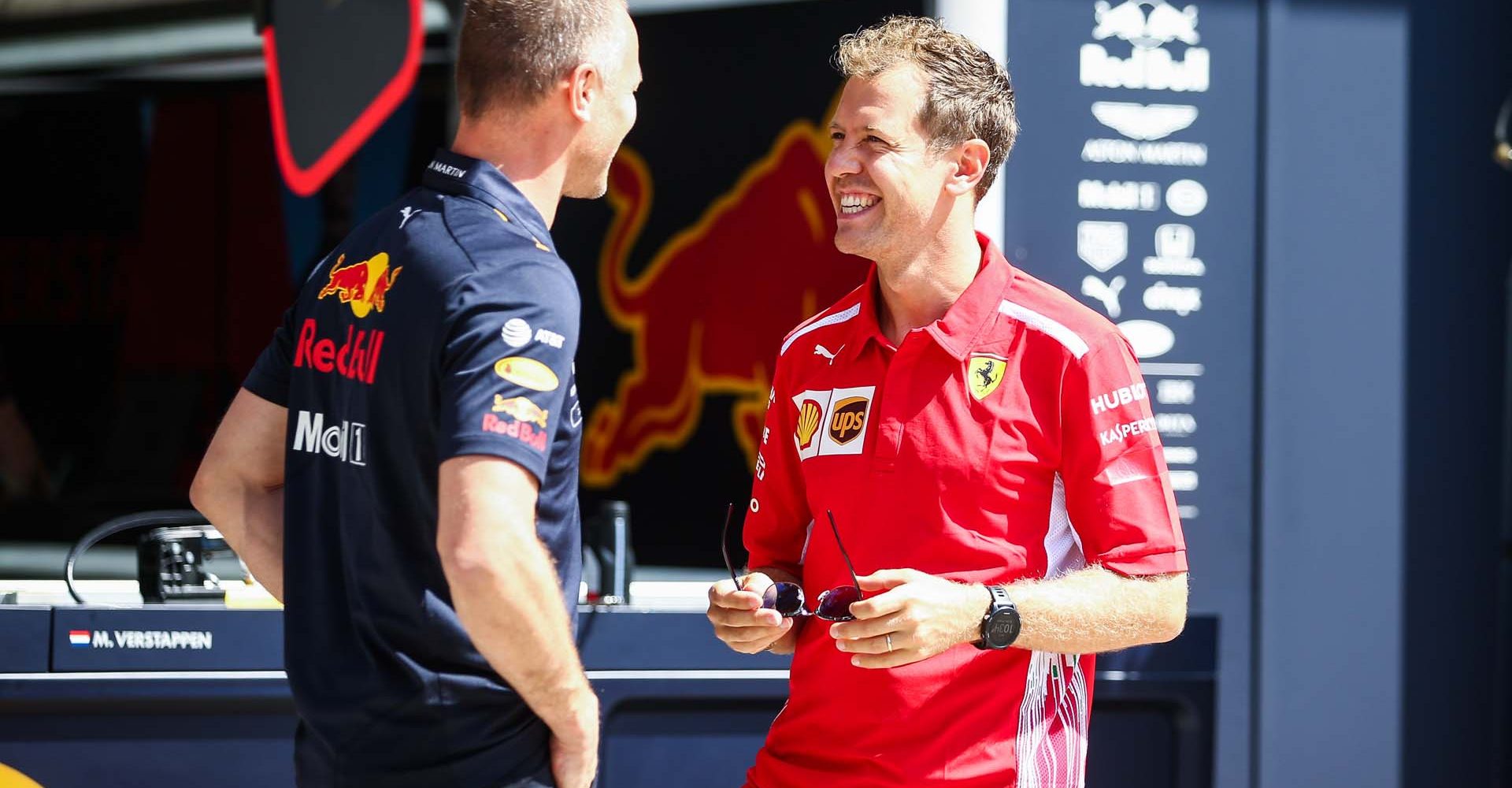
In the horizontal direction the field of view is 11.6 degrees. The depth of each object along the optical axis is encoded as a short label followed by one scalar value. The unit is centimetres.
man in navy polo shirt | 577
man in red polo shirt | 598
